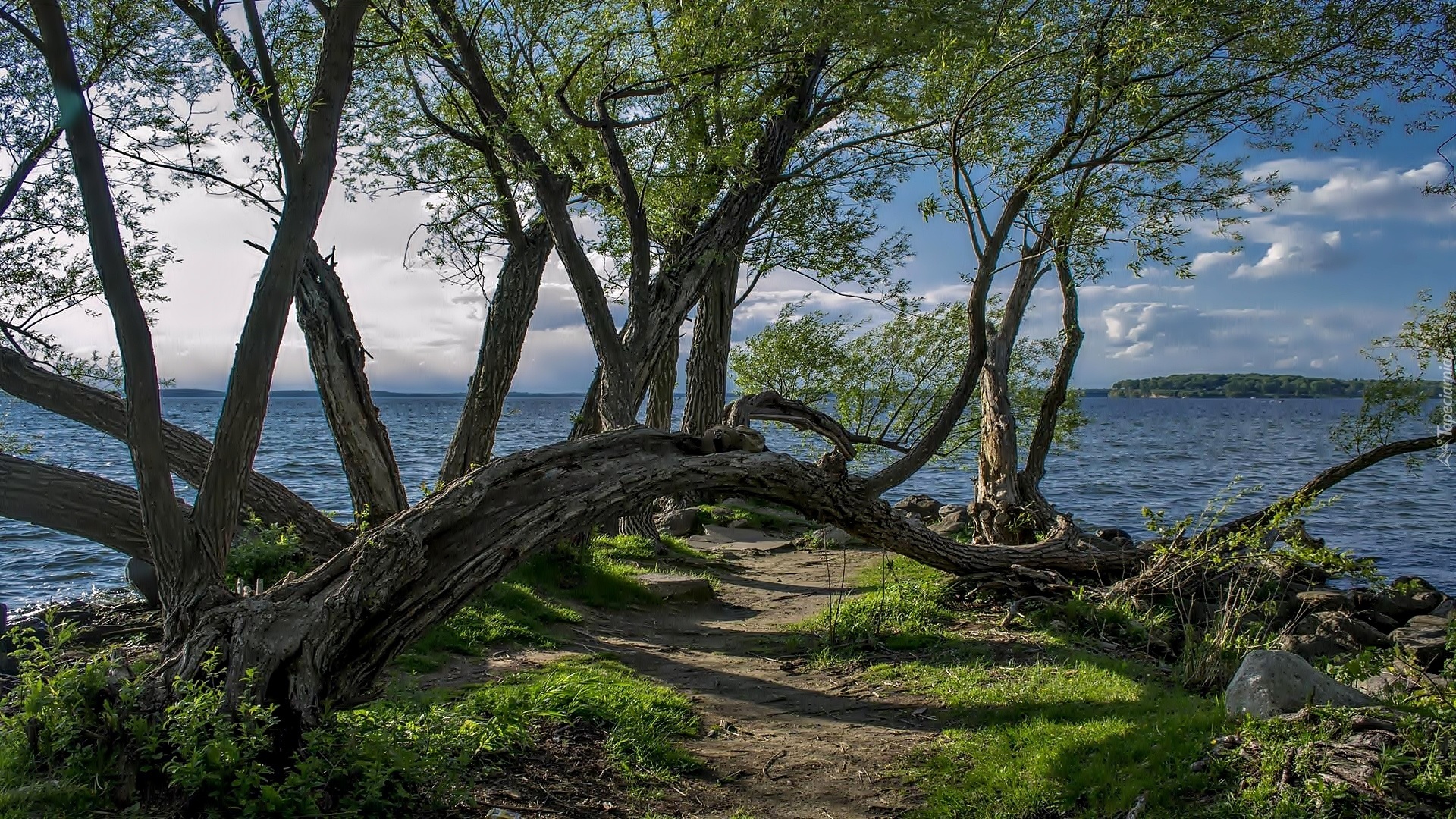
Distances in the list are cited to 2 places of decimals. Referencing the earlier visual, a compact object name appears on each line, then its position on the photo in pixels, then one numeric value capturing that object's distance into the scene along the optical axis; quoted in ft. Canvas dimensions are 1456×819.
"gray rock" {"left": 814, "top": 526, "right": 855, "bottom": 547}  47.44
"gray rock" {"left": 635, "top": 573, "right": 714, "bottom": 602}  32.12
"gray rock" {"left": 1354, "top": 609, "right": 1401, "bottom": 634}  36.47
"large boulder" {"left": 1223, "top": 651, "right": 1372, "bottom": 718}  15.84
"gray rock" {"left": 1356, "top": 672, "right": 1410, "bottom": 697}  15.69
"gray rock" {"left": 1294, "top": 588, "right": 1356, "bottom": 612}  35.32
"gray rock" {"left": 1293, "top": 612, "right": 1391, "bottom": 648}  31.40
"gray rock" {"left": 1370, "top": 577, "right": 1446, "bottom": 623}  38.29
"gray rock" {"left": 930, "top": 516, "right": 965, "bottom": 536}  56.34
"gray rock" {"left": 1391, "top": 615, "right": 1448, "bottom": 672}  29.96
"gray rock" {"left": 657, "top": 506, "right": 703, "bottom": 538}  50.34
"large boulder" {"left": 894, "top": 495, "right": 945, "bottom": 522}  67.87
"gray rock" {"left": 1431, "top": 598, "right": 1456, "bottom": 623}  38.63
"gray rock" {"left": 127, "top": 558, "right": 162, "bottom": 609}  24.50
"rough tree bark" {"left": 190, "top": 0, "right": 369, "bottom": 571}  15.14
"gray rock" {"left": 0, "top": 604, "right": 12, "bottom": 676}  16.28
